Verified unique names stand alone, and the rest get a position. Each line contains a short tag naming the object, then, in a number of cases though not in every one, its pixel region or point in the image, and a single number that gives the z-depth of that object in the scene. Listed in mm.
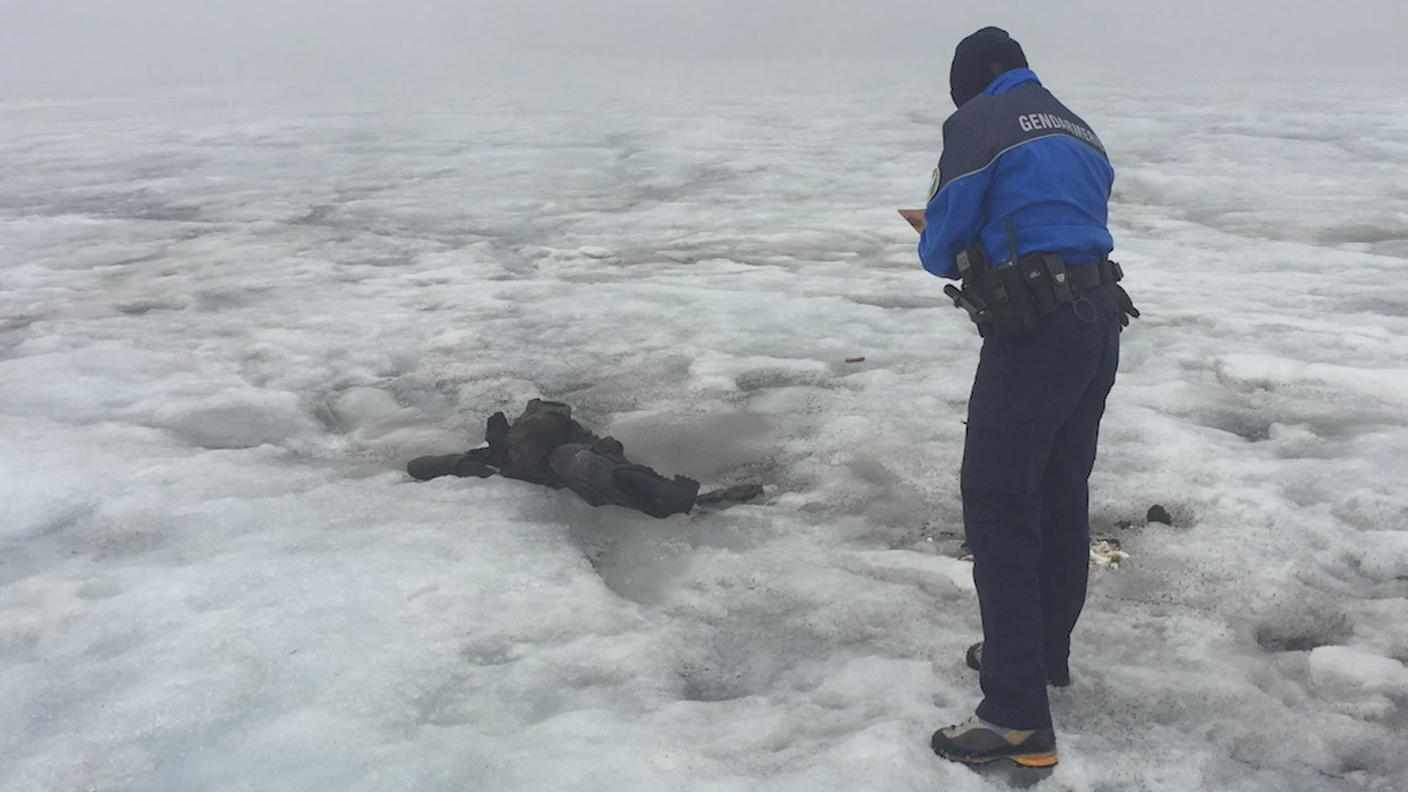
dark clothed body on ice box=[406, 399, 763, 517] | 4039
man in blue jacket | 2492
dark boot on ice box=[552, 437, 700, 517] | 4012
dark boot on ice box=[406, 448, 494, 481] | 4449
